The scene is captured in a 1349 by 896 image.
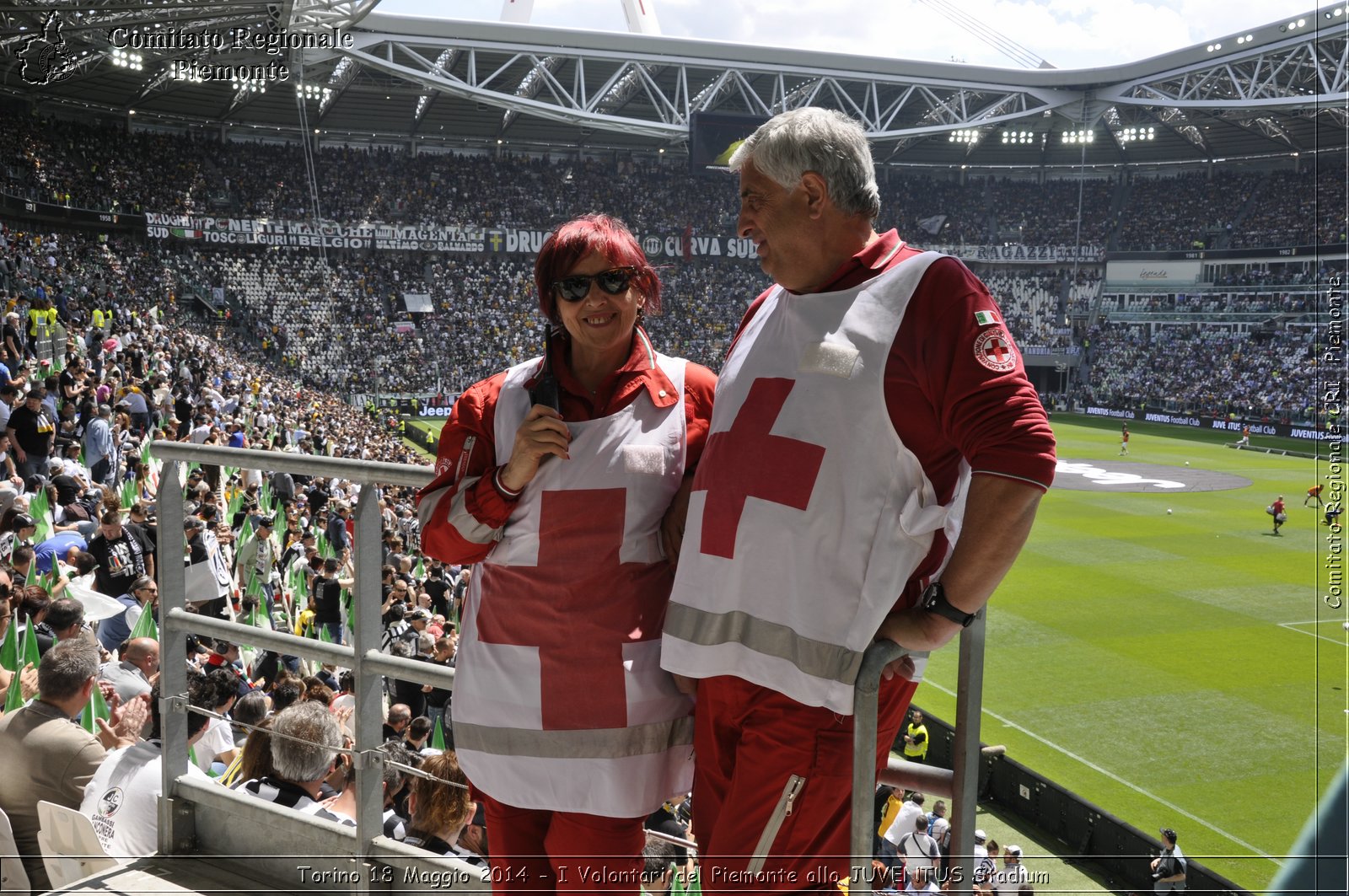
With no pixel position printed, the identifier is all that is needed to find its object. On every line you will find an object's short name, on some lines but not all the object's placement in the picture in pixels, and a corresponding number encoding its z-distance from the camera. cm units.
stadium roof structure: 3109
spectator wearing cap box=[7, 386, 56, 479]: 932
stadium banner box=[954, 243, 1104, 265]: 5006
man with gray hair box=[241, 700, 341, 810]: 295
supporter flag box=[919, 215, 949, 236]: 5009
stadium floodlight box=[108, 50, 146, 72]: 2600
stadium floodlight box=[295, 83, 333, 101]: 3581
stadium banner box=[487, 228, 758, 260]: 4575
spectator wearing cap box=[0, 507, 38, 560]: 693
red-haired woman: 196
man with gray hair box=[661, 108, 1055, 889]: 155
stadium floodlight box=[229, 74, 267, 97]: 3274
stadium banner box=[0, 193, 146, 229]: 2722
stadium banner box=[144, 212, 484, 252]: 3519
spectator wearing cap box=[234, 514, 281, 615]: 683
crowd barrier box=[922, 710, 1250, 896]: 806
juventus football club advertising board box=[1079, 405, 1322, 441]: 3416
